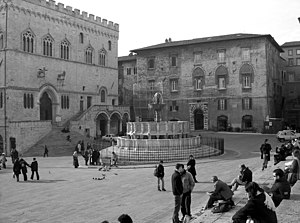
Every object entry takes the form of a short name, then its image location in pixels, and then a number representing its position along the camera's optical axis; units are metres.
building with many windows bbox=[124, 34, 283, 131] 42.66
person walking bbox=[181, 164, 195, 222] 8.88
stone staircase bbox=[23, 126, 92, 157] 31.41
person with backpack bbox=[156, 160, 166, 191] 12.78
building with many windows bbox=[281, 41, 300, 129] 52.88
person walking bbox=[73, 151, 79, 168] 20.91
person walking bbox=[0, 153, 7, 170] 22.98
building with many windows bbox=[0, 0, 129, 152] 33.00
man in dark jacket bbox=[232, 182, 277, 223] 5.14
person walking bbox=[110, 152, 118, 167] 20.56
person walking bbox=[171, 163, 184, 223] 8.43
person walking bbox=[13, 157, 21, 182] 16.49
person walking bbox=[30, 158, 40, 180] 16.72
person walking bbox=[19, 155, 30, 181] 16.62
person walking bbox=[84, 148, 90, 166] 22.08
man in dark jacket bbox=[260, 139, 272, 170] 15.84
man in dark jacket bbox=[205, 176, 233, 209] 8.67
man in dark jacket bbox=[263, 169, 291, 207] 7.54
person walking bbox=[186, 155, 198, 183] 13.62
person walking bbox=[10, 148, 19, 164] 23.52
